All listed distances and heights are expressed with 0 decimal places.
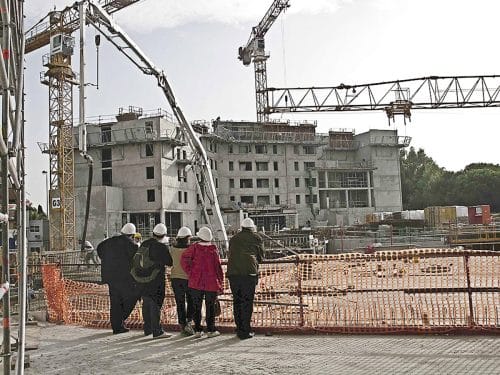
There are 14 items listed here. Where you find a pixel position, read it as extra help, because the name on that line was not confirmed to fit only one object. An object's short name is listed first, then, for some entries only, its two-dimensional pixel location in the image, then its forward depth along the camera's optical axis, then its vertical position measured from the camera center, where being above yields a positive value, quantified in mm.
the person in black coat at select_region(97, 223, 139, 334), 8234 -700
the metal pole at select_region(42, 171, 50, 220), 49194 +3414
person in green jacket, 7543 -739
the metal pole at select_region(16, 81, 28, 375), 4180 -311
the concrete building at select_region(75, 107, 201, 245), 51625 +5553
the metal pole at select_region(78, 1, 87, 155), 9633 +2452
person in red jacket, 7691 -703
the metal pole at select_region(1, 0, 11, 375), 3719 +200
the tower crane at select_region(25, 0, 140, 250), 45094 +8790
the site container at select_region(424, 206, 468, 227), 50222 +234
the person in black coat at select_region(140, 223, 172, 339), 7891 -930
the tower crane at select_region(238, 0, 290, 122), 73125 +24980
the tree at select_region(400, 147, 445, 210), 85000 +7120
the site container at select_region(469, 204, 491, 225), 47219 +161
